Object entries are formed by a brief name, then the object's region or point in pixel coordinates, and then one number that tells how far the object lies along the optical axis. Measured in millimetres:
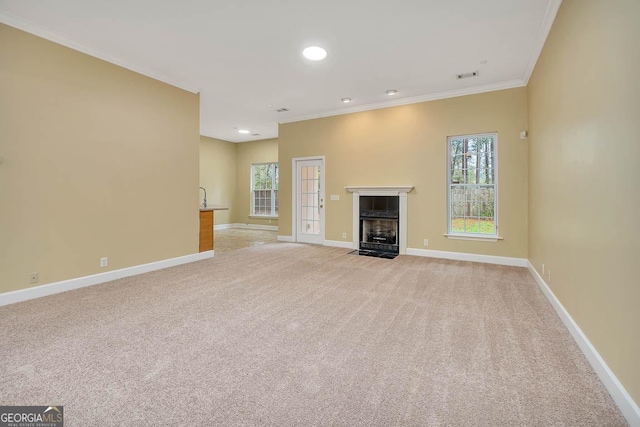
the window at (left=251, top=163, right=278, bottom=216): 9789
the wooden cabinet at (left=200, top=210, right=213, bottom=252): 5316
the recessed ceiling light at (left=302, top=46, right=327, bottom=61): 3738
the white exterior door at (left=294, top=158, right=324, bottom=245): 6781
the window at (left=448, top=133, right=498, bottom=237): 5035
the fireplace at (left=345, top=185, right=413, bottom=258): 5688
